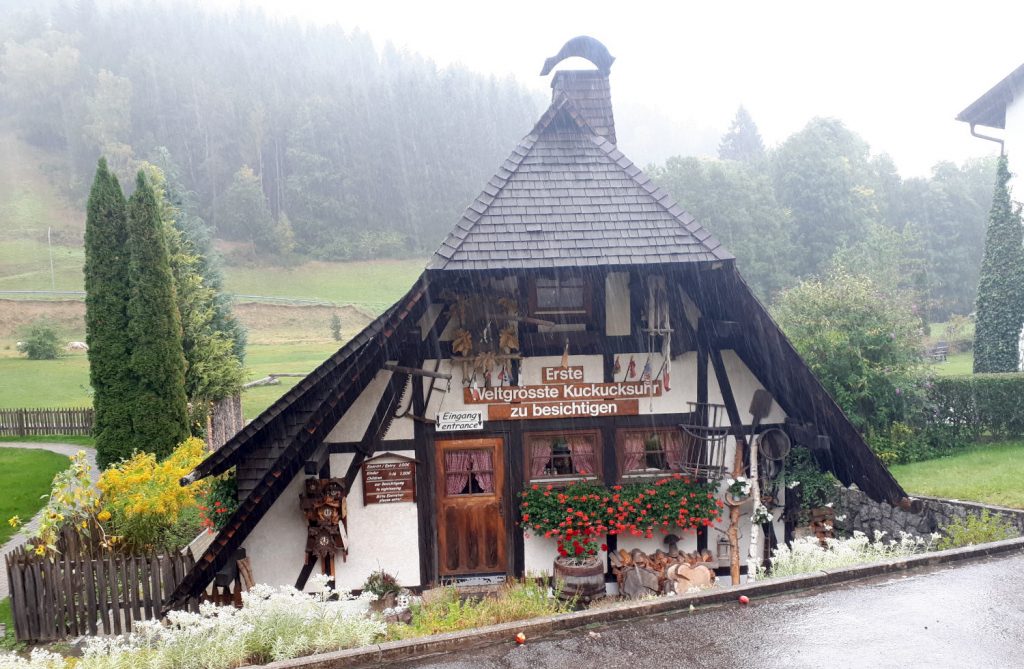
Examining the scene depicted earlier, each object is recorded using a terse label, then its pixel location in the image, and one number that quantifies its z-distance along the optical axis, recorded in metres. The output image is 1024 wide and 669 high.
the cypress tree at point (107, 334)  16.39
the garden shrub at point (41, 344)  38.62
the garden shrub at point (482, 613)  5.89
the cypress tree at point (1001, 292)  19.61
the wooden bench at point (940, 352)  33.66
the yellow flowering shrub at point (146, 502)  10.47
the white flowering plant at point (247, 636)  5.03
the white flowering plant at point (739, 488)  9.06
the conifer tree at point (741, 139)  90.94
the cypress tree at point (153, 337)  16.45
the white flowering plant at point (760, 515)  9.26
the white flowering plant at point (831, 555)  7.37
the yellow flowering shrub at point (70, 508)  9.34
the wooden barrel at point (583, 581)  8.38
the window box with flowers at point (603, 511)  8.84
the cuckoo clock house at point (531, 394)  8.55
